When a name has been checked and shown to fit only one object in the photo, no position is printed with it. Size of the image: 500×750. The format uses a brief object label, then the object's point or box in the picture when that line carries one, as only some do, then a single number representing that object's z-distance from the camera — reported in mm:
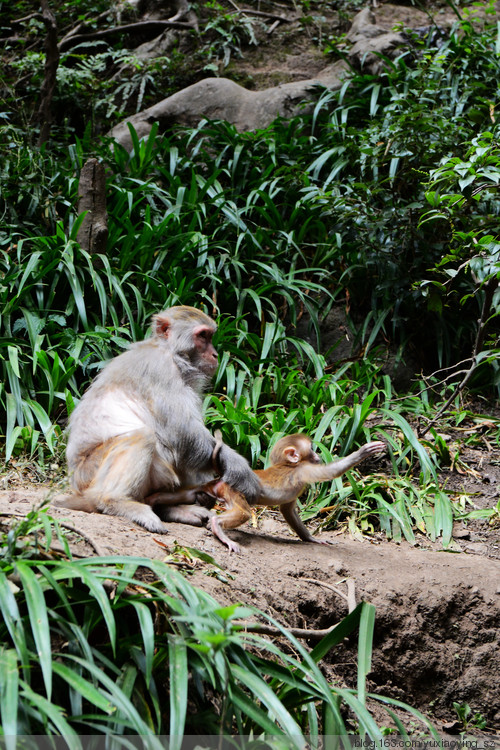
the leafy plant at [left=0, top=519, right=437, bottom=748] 4621
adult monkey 8172
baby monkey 8500
